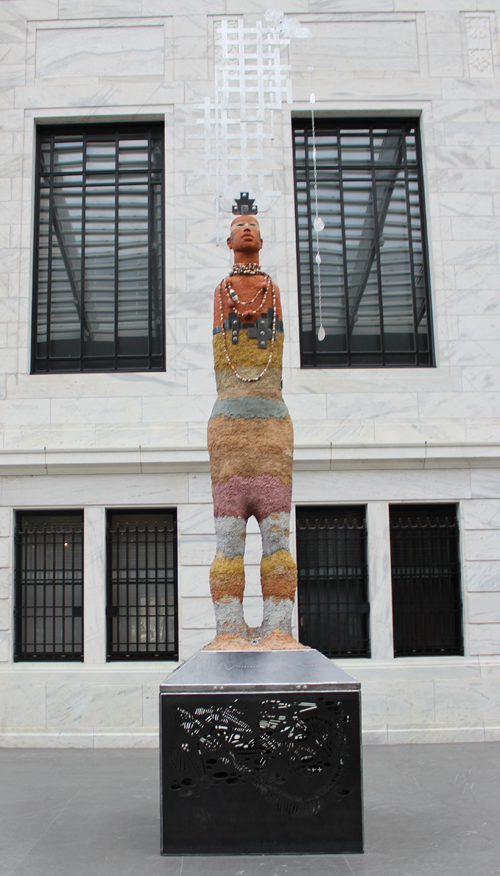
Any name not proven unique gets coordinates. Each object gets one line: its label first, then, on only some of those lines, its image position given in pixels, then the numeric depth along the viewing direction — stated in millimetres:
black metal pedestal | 5121
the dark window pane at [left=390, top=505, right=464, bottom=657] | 9773
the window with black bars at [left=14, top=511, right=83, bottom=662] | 9789
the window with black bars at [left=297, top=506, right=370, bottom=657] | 9758
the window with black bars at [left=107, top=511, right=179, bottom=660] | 9750
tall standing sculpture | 6172
